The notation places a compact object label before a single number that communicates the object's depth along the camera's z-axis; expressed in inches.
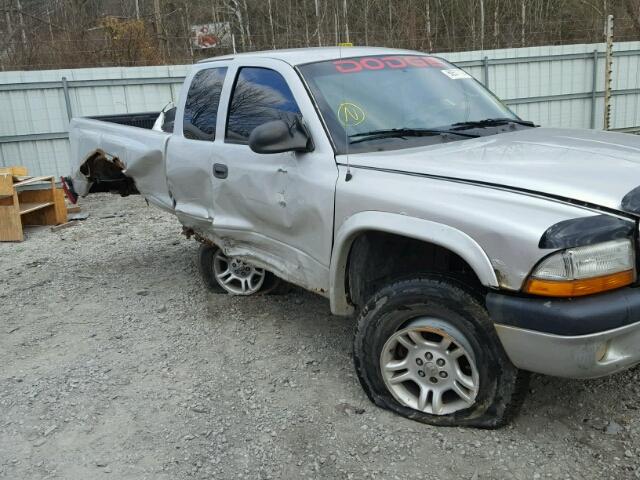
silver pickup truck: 95.5
